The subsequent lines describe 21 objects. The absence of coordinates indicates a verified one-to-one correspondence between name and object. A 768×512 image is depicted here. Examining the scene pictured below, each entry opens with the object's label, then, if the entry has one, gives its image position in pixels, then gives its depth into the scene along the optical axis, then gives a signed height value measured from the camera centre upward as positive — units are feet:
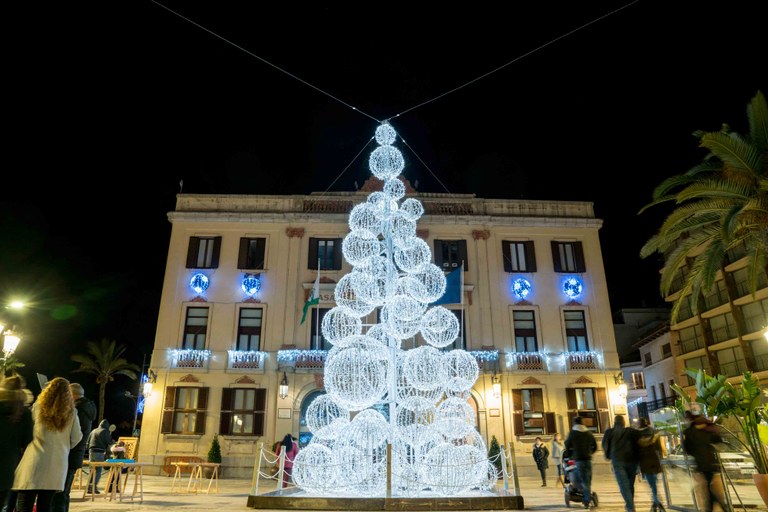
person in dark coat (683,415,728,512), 22.13 -1.28
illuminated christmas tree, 29.27 +3.22
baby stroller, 27.98 -3.42
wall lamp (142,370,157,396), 66.64 +6.07
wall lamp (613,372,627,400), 69.67 +5.83
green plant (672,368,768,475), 26.53 +1.29
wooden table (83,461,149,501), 30.04 -2.77
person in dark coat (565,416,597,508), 27.45 -1.21
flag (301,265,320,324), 57.44 +13.98
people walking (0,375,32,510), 13.51 +0.06
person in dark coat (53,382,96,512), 16.90 -0.51
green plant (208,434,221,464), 60.49 -2.50
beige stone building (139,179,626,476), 67.62 +15.32
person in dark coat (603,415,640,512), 24.48 -1.16
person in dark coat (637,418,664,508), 24.11 -1.13
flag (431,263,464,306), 55.06 +14.76
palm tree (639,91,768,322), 34.32 +15.46
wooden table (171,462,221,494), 42.59 -4.80
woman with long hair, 13.78 -0.51
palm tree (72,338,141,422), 105.19 +13.71
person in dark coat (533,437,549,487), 51.34 -2.74
